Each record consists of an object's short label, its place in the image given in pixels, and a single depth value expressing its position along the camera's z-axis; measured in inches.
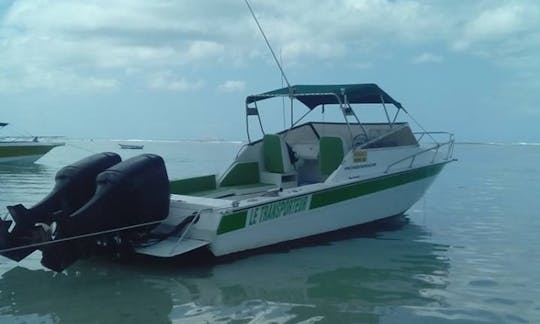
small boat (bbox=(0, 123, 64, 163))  951.6
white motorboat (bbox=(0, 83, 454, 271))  228.1
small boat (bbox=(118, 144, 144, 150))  2475.9
